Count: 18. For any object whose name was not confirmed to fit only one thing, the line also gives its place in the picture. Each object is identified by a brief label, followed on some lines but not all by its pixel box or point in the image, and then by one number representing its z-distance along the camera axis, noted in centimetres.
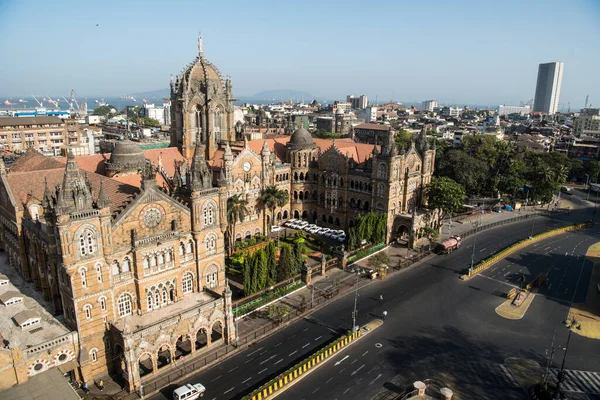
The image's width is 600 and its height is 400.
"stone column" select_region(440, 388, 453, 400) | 4194
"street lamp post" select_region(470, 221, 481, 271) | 7588
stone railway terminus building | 4238
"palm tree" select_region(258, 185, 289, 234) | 8331
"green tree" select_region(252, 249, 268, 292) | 5978
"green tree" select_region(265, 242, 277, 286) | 6284
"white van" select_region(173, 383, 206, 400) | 4165
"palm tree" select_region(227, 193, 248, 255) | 7456
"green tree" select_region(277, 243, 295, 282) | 6444
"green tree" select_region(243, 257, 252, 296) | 5881
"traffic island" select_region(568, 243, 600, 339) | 5706
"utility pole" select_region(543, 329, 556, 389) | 4459
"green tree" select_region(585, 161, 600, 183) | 14614
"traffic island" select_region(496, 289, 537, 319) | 6056
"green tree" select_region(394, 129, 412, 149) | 15926
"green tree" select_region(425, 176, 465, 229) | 8669
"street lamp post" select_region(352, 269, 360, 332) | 5380
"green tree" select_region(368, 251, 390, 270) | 7250
